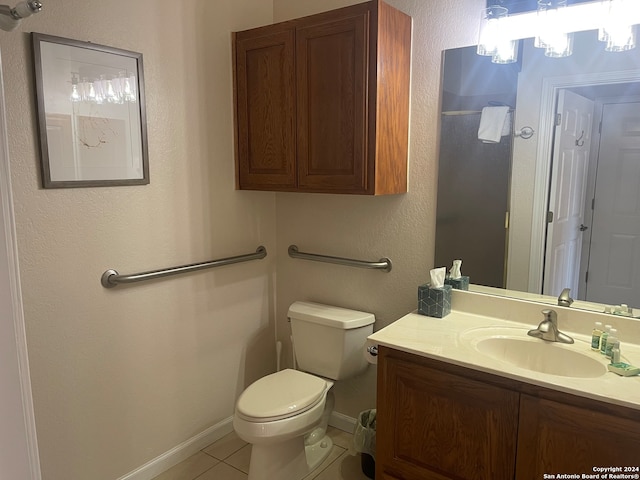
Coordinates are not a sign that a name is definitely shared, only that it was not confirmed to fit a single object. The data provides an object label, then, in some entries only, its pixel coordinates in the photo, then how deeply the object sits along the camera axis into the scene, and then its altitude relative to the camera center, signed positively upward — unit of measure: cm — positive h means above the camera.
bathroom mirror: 167 -1
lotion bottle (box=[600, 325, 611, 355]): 158 -57
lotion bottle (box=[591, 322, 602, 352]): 162 -58
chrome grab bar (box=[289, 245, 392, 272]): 228 -45
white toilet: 190 -96
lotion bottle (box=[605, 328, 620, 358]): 154 -56
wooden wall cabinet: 191 +33
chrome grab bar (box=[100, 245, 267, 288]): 192 -44
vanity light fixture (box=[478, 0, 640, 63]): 160 +55
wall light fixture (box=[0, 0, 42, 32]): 107 +37
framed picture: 168 +23
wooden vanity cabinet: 132 -80
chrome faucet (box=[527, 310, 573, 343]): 170 -58
